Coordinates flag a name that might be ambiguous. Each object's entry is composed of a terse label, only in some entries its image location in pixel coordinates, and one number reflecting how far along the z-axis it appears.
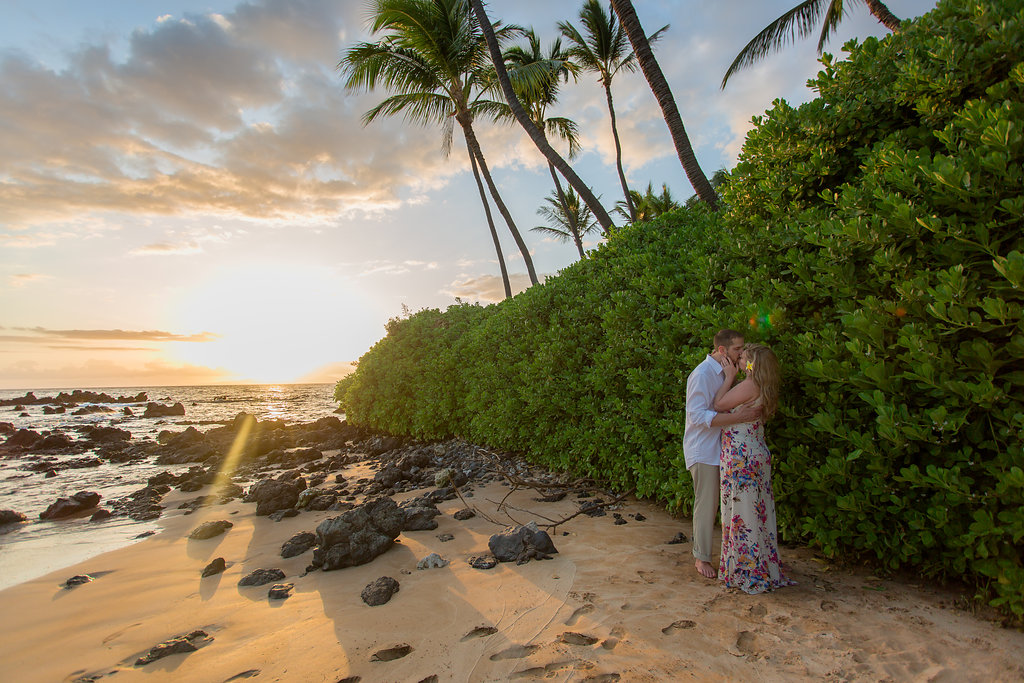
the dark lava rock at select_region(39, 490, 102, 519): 8.32
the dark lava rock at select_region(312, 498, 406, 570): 4.89
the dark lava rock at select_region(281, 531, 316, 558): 5.42
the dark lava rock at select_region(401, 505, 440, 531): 5.82
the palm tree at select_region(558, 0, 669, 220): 24.08
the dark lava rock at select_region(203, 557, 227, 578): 5.20
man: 4.04
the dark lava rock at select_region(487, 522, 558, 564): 4.64
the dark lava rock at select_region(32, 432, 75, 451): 16.55
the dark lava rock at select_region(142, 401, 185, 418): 30.78
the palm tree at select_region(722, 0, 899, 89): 18.41
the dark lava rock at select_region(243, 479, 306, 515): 7.37
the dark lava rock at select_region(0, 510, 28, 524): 7.96
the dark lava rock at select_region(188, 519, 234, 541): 6.53
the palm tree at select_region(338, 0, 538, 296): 16.47
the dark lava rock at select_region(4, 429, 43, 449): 16.91
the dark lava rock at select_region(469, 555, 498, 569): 4.56
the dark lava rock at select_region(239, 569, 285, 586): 4.77
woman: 3.69
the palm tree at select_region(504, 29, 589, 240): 17.16
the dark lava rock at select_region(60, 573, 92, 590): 5.28
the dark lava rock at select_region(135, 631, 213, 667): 3.60
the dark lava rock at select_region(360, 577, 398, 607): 4.05
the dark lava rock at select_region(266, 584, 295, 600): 4.41
